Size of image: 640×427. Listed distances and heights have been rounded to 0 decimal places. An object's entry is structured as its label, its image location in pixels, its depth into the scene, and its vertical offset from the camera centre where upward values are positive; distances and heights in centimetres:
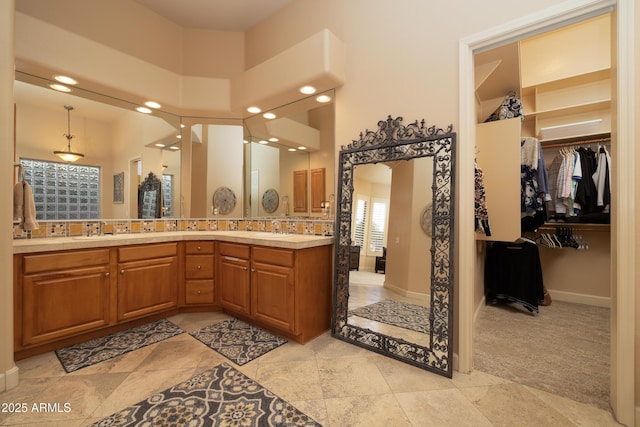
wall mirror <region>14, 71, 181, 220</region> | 252 +77
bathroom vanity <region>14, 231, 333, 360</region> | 214 -62
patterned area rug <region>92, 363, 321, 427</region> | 150 -110
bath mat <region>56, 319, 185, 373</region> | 213 -110
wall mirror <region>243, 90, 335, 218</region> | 285 +66
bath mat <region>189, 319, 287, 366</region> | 224 -110
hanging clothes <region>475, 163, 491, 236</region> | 284 +15
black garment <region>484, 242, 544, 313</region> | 326 -73
